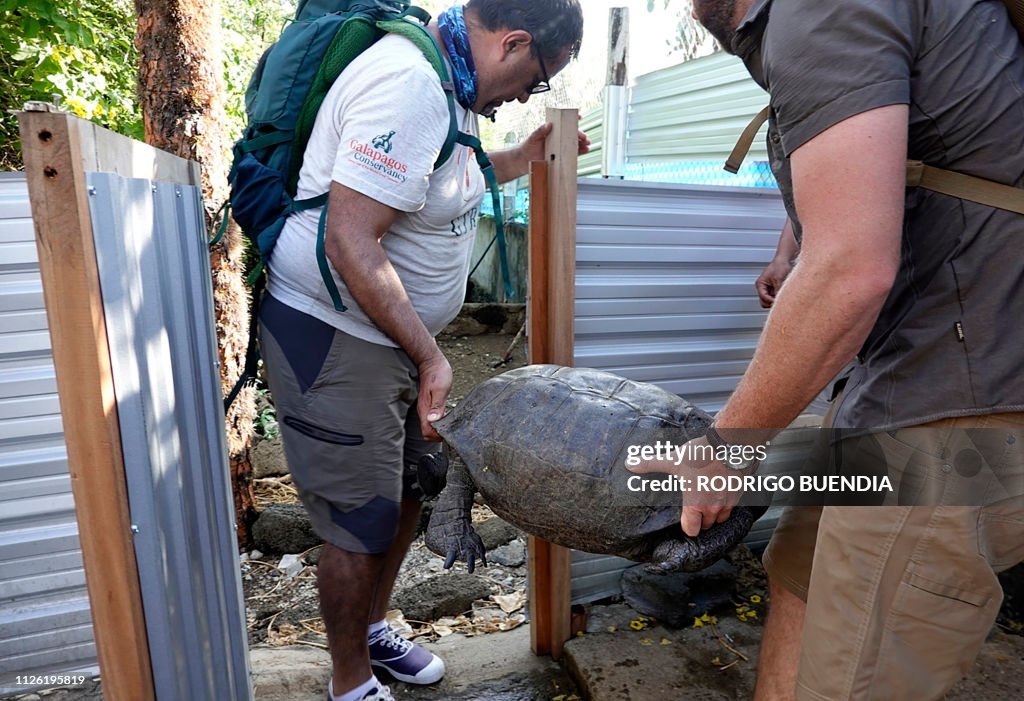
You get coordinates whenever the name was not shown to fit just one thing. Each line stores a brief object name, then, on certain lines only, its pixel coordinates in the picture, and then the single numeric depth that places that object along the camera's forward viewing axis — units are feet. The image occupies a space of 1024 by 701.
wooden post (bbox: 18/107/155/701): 3.44
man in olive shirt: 3.86
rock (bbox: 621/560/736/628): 8.98
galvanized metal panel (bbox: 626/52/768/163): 15.26
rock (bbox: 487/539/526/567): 12.32
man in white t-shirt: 6.24
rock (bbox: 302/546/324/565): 12.92
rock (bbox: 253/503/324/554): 13.29
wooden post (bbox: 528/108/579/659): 7.61
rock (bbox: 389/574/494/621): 10.64
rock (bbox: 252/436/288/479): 16.55
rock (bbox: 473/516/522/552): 13.00
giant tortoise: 6.25
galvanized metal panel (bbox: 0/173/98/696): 7.66
